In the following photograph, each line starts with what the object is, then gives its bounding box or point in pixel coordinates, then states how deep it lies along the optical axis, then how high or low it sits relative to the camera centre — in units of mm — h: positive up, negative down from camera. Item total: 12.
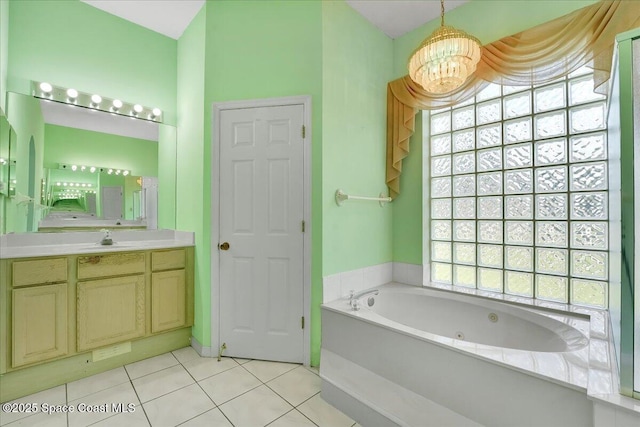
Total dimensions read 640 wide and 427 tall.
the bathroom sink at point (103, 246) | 2074 -273
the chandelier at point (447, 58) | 1486 +864
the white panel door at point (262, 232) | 2057 -148
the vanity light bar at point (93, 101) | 2086 +922
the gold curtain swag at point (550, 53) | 1476 +985
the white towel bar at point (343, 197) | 2066 +120
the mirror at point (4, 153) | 1736 +373
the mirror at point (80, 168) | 2020 +375
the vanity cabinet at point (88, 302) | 1659 -634
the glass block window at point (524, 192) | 1697 +154
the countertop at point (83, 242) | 1868 -249
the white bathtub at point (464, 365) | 1011 -710
